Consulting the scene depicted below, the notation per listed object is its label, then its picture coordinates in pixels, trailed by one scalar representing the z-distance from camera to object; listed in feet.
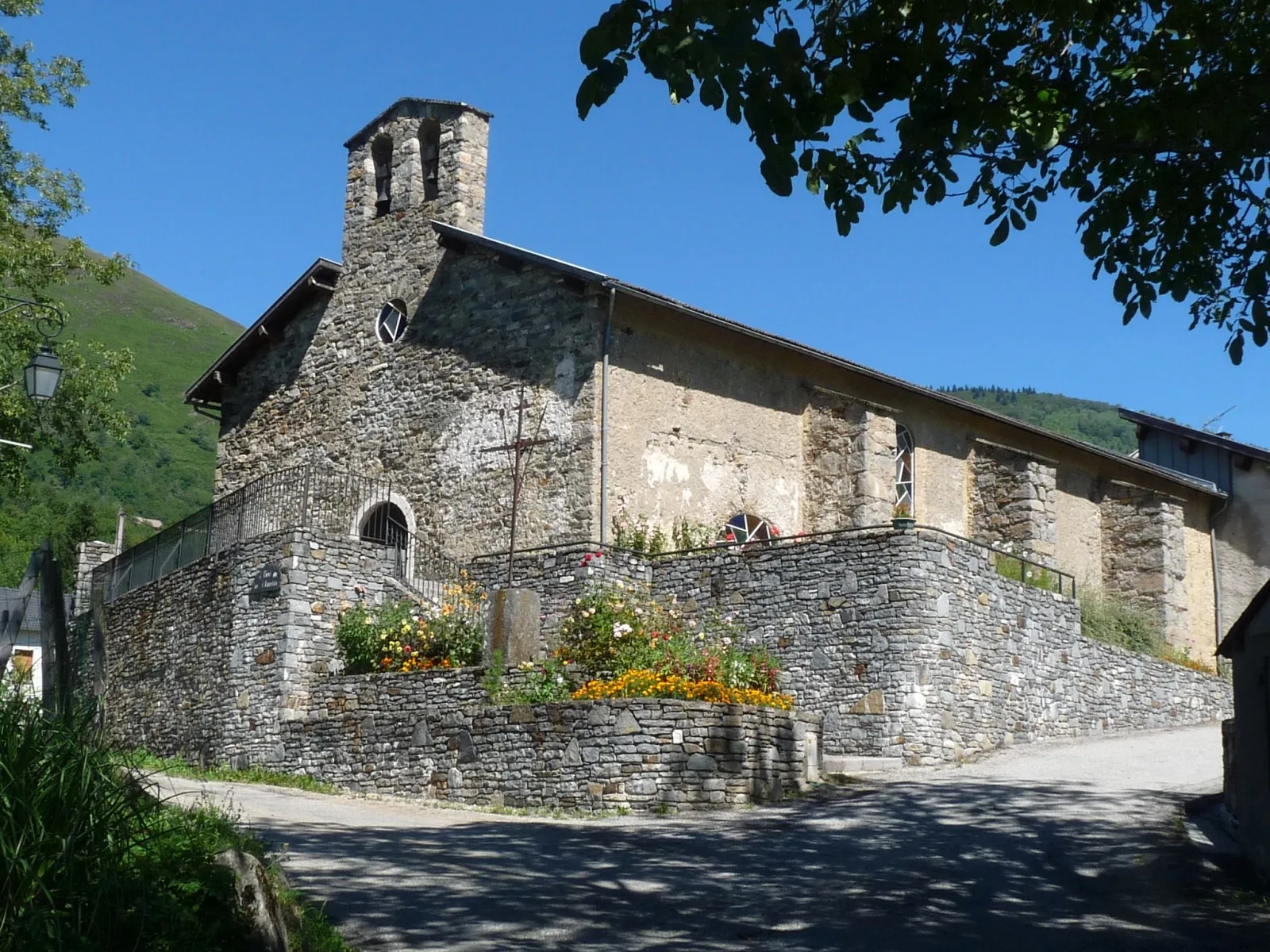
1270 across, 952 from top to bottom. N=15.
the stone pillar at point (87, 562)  82.79
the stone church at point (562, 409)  64.80
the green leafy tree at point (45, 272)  69.36
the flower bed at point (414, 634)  55.47
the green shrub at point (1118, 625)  71.26
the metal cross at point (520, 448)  65.41
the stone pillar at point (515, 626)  51.57
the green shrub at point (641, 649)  51.47
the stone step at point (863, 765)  53.26
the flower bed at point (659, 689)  48.60
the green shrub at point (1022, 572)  63.21
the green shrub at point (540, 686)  50.03
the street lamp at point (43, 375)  41.24
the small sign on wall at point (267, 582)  58.70
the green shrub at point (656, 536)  63.16
